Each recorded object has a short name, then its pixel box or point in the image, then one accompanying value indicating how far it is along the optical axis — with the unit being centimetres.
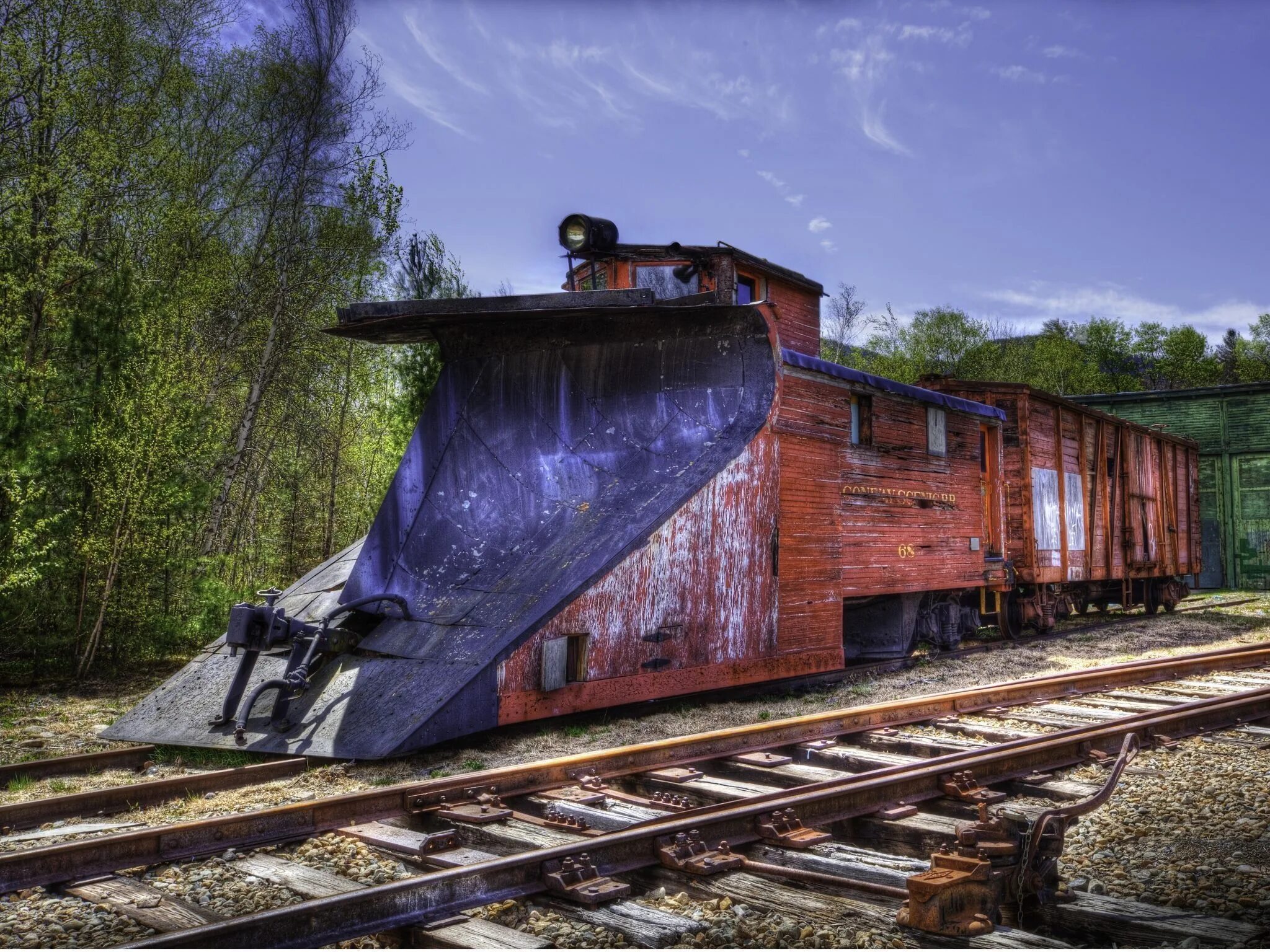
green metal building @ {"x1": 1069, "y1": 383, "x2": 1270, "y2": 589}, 3241
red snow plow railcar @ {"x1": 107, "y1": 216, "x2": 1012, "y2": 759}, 725
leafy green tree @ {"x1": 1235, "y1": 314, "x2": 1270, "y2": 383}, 6931
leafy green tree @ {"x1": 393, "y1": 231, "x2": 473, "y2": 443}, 2286
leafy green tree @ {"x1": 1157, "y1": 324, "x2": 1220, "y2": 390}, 7081
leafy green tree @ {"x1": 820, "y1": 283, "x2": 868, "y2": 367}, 5222
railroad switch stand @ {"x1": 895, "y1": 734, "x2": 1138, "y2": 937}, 341
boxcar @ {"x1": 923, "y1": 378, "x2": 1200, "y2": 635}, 1591
